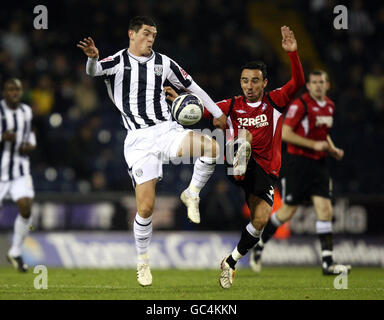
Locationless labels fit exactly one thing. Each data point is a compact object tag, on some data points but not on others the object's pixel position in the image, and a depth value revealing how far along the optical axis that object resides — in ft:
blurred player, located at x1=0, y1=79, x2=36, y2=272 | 72.23
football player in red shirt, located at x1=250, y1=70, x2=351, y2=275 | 66.54
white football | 50.96
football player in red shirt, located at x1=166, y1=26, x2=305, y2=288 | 53.83
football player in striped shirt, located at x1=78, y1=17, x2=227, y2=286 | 51.26
